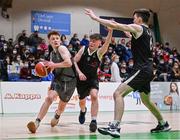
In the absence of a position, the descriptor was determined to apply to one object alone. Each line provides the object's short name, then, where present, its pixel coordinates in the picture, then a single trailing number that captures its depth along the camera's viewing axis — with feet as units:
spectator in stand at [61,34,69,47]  73.50
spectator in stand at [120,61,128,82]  67.72
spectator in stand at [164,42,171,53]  85.79
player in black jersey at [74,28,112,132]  28.30
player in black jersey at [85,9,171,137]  24.64
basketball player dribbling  26.58
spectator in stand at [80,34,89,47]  76.46
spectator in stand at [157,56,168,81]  70.08
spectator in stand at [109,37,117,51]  77.82
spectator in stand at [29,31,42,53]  74.18
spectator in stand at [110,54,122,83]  57.93
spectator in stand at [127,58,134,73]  69.93
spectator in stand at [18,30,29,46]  75.15
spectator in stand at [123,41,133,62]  75.97
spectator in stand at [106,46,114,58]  74.59
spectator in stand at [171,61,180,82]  71.56
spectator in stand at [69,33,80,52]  74.93
